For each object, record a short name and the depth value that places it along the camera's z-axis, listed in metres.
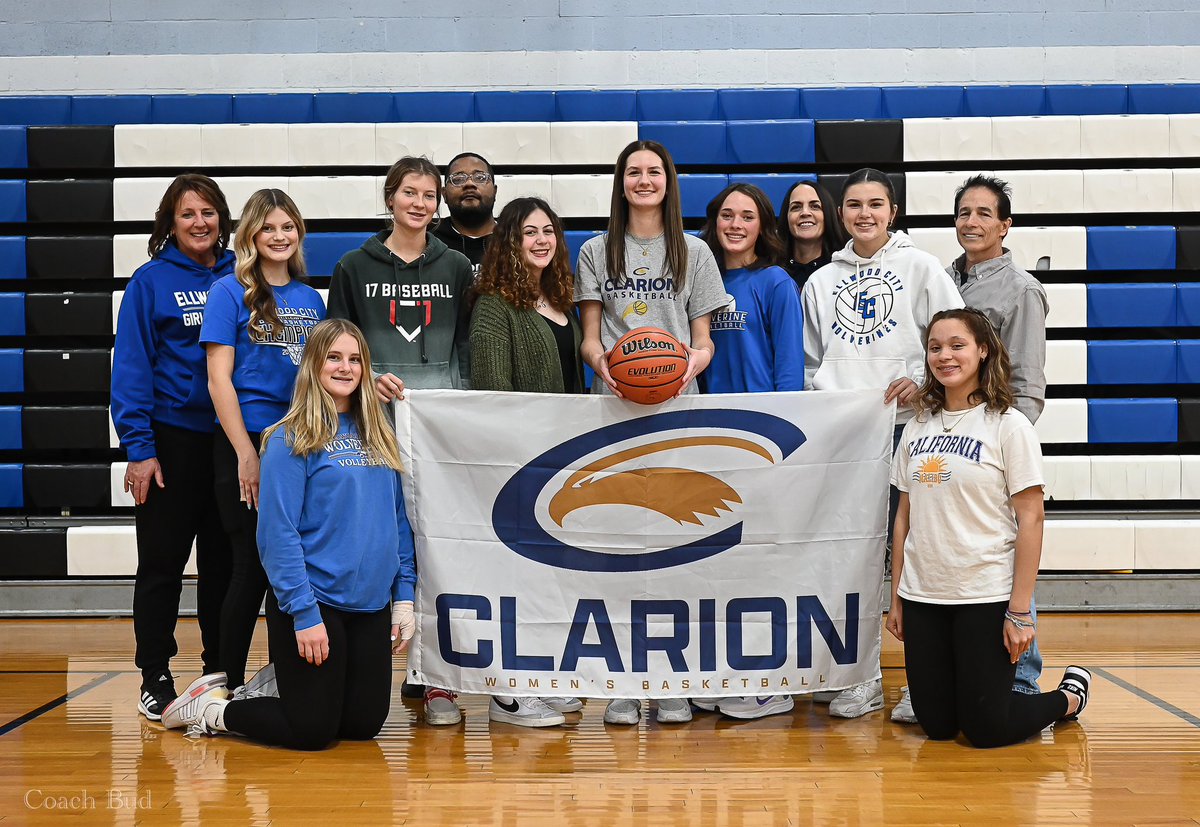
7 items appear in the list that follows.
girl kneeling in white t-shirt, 2.79
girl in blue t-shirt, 3.01
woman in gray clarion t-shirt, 3.06
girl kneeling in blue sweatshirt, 2.77
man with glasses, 3.68
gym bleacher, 5.32
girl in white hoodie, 3.17
